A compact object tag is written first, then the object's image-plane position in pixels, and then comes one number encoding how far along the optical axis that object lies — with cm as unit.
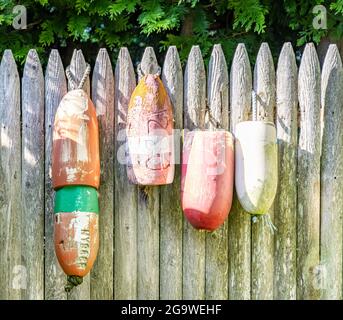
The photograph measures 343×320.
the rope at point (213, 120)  306
